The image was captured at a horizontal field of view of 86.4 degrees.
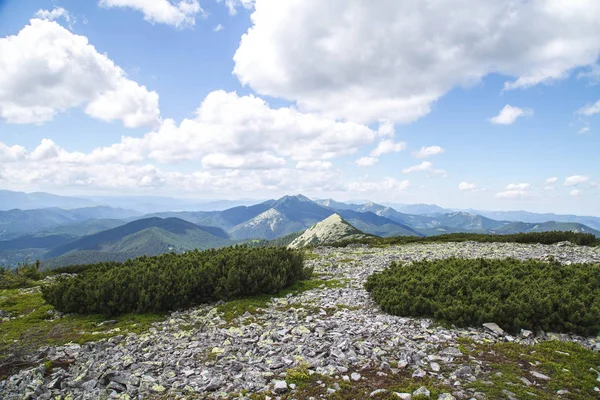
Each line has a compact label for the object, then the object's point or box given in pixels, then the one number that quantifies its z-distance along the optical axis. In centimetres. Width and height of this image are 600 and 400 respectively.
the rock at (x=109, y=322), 1241
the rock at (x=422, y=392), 654
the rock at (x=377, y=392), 676
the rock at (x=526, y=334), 1008
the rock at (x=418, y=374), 746
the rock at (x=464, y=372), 736
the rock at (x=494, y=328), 1026
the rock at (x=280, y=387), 714
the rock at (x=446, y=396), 642
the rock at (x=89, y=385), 748
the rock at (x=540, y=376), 729
